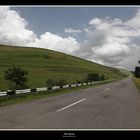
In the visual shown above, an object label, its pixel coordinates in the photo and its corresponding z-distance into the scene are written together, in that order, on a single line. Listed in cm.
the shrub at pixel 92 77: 6238
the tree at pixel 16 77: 2419
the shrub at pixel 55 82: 3675
